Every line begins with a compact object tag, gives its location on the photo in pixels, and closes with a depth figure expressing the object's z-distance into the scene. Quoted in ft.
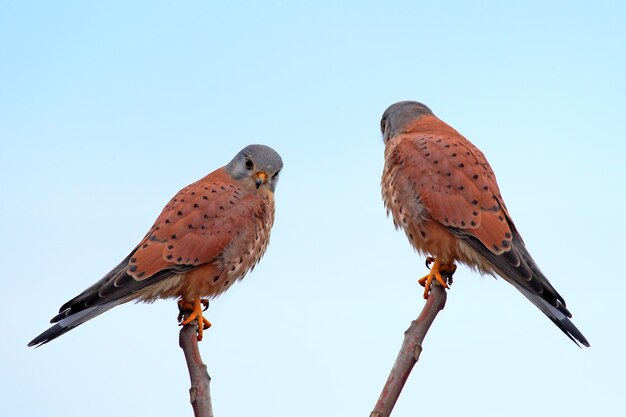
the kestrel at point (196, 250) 26.73
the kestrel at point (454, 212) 27.09
